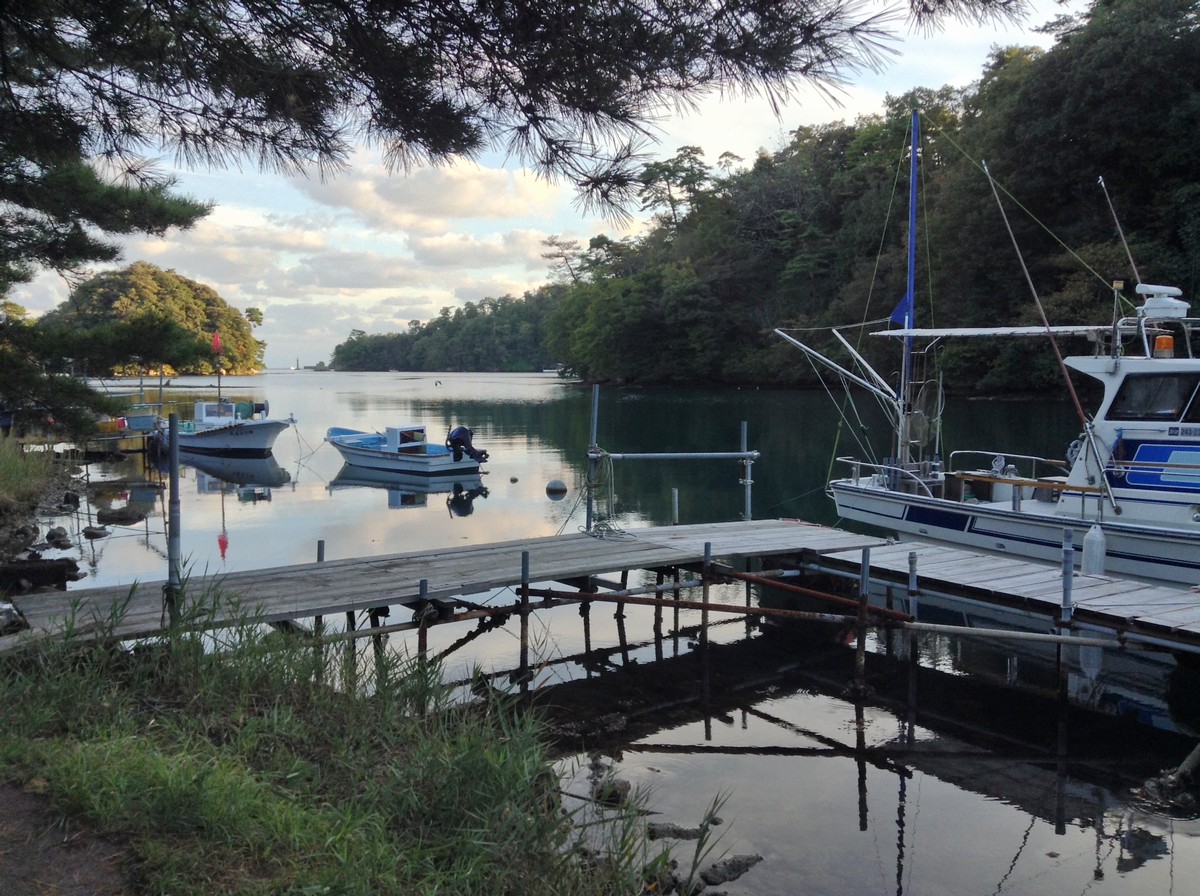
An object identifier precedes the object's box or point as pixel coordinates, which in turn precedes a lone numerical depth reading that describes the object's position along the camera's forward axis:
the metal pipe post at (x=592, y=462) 13.09
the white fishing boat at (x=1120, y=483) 12.74
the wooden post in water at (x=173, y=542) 6.86
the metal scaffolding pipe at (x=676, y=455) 13.15
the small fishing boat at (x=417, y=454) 29.12
